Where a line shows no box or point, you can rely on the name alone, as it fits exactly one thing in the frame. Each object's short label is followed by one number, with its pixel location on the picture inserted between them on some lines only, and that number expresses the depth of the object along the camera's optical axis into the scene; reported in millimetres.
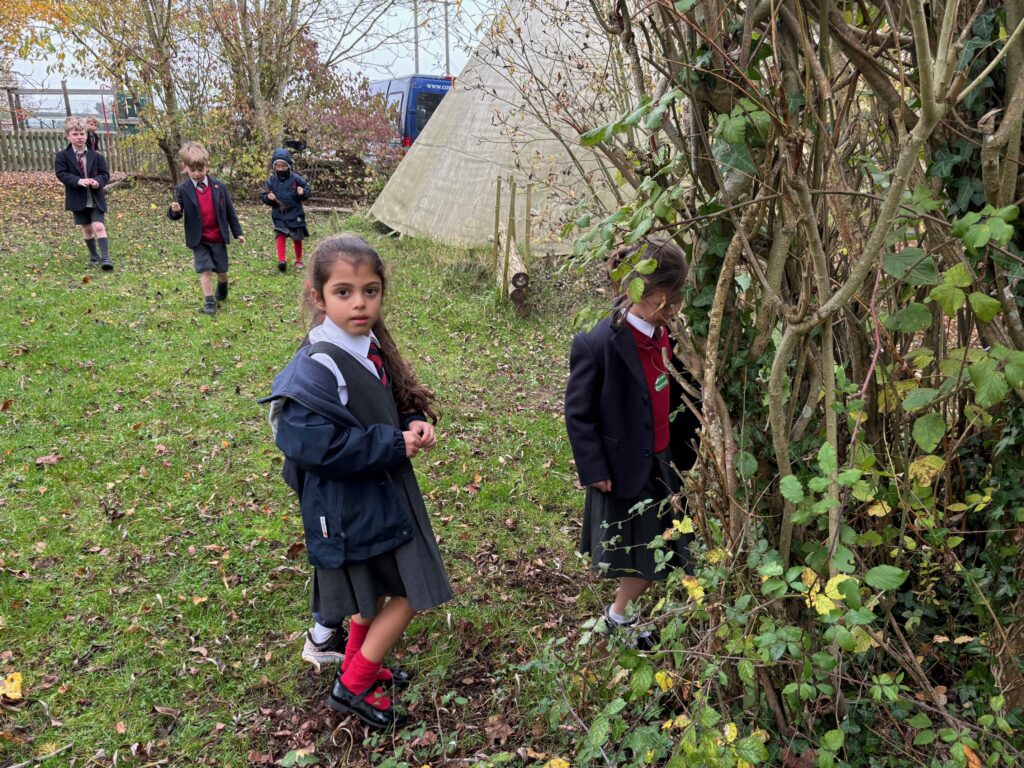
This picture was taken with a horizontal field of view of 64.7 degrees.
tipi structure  9141
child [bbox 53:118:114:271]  9570
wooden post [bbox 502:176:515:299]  8359
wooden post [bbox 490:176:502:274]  8838
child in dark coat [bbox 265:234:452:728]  2641
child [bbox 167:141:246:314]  8016
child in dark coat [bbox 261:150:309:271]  10008
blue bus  18672
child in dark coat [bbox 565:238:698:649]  2947
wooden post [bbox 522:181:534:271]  8406
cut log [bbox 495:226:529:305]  8383
